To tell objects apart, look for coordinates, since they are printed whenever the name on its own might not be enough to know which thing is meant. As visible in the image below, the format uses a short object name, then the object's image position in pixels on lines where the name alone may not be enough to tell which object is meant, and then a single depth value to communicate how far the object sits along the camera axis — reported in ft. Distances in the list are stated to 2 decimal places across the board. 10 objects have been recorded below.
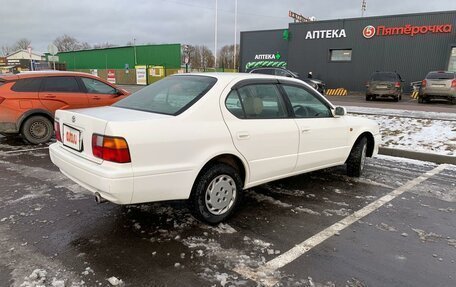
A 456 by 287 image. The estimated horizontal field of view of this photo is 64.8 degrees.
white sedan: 10.25
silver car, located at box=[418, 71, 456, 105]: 56.49
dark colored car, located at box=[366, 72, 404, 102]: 62.13
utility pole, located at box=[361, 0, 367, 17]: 200.03
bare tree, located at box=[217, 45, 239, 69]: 246.17
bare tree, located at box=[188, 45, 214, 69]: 246.47
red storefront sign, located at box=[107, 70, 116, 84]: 136.81
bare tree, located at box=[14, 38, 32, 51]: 322.34
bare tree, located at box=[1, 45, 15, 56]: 328.29
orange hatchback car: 24.61
